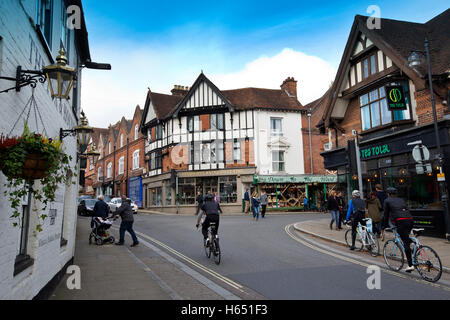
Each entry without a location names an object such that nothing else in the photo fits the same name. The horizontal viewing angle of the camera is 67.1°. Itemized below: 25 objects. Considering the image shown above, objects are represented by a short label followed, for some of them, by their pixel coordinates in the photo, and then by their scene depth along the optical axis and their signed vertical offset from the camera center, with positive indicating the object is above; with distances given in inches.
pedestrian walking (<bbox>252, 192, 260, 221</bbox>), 794.2 -15.2
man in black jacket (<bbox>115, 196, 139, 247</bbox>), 458.1 -22.7
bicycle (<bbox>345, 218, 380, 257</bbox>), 368.5 -43.5
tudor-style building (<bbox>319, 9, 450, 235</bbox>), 509.0 +158.6
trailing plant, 130.7 +18.9
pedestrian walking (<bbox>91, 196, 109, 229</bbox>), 489.4 -10.9
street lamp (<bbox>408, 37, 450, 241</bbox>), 434.3 +60.6
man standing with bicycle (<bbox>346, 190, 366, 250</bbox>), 398.8 -14.0
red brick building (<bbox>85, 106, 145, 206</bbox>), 1636.3 +226.9
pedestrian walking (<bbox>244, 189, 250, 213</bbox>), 1153.5 -18.3
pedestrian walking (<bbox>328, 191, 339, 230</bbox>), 579.2 -12.7
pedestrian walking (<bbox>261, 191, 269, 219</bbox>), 850.1 -3.9
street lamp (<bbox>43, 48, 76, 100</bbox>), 168.8 +65.9
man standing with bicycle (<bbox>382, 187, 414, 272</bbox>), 287.7 -16.0
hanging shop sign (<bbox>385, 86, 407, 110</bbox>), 552.4 +164.7
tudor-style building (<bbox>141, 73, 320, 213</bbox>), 1206.9 +203.0
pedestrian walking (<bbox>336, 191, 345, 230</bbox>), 592.3 -4.4
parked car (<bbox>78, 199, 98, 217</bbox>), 1045.0 -13.6
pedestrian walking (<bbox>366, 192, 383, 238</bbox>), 430.0 -12.5
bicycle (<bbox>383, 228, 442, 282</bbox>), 265.7 -50.1
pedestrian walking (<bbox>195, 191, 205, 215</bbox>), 888.0 +3.2
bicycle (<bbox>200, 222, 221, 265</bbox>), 337.7 -44.9
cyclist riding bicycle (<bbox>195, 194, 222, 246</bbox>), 364.8 -12.8
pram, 468.4 -40.0
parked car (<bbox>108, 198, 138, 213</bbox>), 1195.9 -2.7
